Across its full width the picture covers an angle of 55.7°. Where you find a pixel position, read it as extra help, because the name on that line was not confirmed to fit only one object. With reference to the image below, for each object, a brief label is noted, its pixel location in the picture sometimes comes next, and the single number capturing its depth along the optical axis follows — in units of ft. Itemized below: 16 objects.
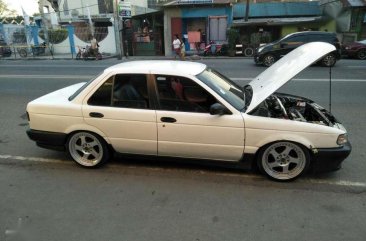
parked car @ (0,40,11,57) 93.11
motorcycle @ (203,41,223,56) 80.48
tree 196.95
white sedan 13.60
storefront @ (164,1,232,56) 89.71
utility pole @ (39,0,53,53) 91.15
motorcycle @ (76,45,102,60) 80.69
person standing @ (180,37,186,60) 75.05
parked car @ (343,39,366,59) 64.59
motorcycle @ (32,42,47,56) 92.63
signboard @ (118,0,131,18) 81.76
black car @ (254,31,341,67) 55.31
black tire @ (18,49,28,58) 91.61
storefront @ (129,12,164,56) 91.40
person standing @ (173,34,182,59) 75.10
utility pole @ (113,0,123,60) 80.93
